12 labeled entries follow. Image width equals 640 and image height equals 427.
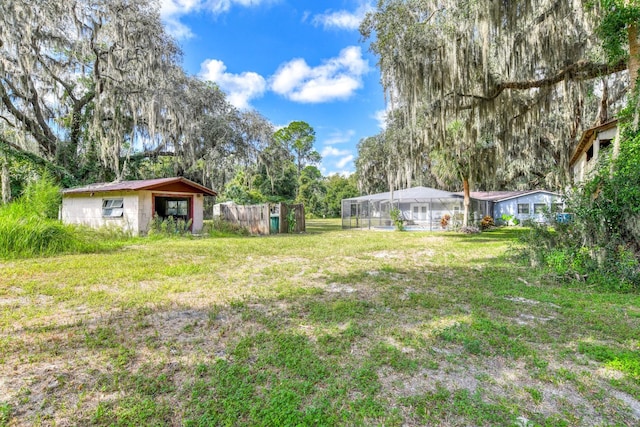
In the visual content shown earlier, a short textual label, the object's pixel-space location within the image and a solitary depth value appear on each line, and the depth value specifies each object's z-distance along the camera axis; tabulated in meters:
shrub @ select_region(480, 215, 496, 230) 17.14
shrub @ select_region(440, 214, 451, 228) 17.55
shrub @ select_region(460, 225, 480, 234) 14.77
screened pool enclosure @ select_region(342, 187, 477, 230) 17.58
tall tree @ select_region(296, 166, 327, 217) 32.03
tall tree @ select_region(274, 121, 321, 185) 41.97
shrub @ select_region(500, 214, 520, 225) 20.06
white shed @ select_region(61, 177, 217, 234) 11.59
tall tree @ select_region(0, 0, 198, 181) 11.48
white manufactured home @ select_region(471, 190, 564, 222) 20.28
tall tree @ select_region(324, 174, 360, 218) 32.94
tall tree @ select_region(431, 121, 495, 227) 12.98
